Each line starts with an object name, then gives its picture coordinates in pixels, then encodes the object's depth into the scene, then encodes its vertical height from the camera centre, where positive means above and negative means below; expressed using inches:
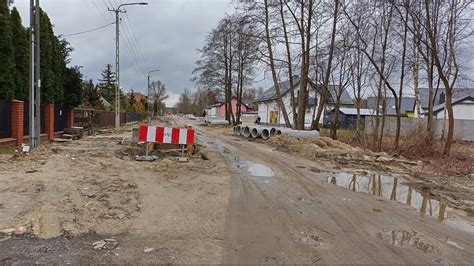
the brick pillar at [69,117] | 956.0 -17.9
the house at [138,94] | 5059.1 +257.0
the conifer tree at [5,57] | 609.0 +84.7
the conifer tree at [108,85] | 3319.4 +257.5
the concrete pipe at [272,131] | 1041.2 -40.6
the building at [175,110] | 7633.9 +71.1
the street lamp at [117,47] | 1306.6 +227.6
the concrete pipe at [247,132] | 1182.9 -52.3
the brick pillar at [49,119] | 791.9 -20.6
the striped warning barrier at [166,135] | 498.6 -29.9
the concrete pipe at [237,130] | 1320.4 -53.5
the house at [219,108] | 4000.0 +84.6
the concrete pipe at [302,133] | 943.5 -40.6
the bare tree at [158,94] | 3971.0 +217.6
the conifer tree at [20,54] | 677.9 +101.2
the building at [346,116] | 2094.6 +19.3
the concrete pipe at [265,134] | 1070.0 -50.9
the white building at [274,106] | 2235.5 +70.9
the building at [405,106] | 2615.7 +105.1
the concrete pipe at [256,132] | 1094.4 -46.7
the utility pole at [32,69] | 537.6 +58.2
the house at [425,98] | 2418.1 +162.0
